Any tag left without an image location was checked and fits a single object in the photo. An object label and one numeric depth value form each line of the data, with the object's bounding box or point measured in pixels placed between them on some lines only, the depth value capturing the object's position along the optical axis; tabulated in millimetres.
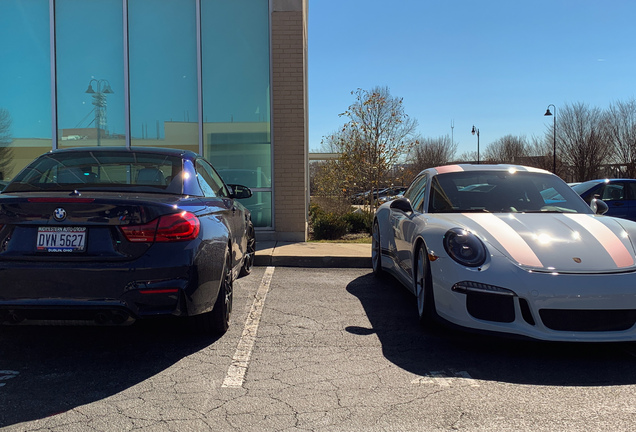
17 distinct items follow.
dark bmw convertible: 3322
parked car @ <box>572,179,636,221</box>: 11383
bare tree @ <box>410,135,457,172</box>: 48000
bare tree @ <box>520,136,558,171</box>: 37938
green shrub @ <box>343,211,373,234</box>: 12683
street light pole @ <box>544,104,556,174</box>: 34700
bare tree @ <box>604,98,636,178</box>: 31672
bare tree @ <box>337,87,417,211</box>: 14781
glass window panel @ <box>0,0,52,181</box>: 9789
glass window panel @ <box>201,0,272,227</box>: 9922
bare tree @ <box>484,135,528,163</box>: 49156
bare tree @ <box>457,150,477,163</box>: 51888
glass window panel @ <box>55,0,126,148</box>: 9812
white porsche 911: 3537
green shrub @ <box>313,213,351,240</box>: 11359
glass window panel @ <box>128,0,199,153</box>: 9836
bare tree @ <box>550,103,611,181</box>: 33156
